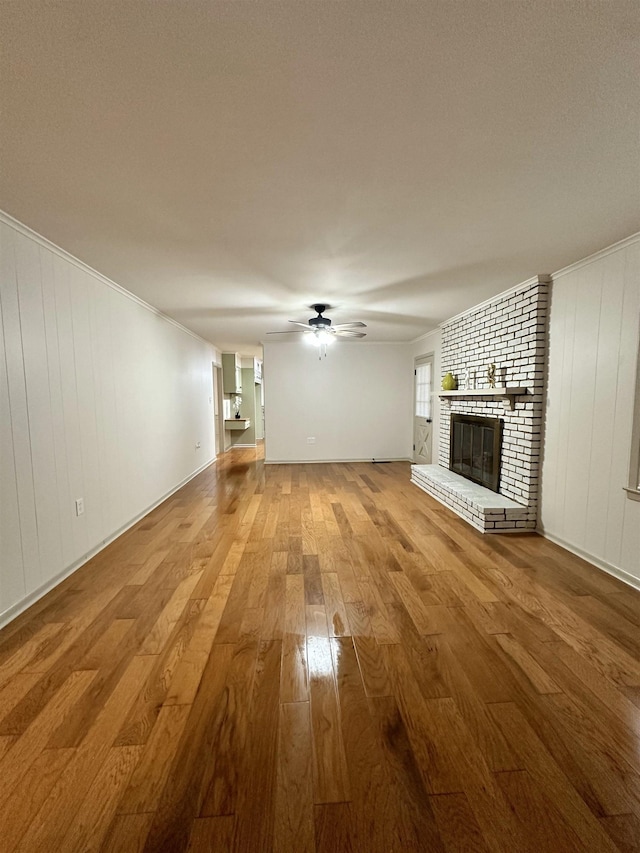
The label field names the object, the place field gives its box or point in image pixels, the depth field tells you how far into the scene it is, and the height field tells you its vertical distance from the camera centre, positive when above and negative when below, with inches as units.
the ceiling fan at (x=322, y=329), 161.2 +32.3
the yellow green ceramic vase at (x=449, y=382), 191.0 +6.8
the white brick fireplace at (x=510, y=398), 129.7 -1.7
